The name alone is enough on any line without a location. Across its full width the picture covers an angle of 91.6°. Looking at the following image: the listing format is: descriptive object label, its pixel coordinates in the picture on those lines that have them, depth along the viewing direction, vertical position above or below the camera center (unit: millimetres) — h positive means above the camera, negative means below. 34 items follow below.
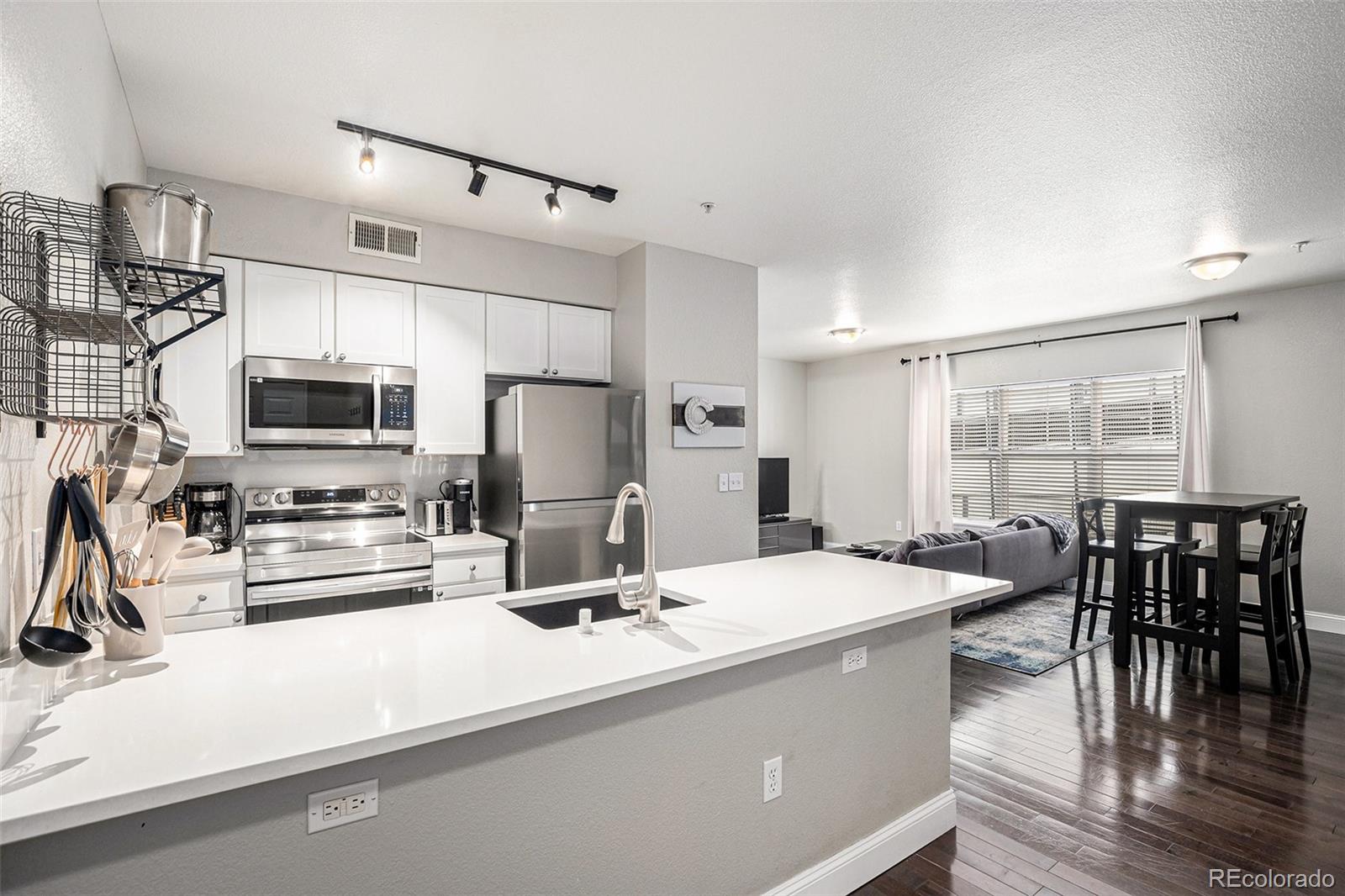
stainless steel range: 2906 -459
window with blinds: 5637 +109
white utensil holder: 1390 -386
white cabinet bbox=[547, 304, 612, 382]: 3949 +698
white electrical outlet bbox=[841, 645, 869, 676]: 1980 -629
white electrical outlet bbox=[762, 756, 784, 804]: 1794 -897
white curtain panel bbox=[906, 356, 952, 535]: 7090 +19
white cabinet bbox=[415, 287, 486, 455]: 3529 +465
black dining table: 3549 -596
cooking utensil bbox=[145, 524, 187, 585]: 1415 -198
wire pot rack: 1060 +268
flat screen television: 7781 -390
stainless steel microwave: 3066 +256
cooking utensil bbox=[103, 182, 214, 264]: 1803 +680
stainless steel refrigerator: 3449 -112
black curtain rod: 5198 +1071
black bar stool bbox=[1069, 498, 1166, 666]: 4204 -697
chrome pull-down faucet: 1778 -348
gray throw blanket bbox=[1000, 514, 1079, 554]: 5656 -659
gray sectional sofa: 4477 -805
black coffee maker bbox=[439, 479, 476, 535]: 3785 -303
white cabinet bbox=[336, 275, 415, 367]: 3311 +701
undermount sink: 2000 -485
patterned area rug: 4070 -1261
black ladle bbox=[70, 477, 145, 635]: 1115 -189
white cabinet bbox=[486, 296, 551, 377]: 3735 +691
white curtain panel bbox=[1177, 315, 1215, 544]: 5191 +241
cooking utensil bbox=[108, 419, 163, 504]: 1264 -1
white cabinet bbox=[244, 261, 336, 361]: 3090 +706
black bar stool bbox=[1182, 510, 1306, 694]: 3604 -815
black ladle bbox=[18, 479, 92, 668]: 1075 -301
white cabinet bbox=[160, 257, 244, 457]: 2961 +363
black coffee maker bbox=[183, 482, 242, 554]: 3176 -269
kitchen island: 1021 -596
